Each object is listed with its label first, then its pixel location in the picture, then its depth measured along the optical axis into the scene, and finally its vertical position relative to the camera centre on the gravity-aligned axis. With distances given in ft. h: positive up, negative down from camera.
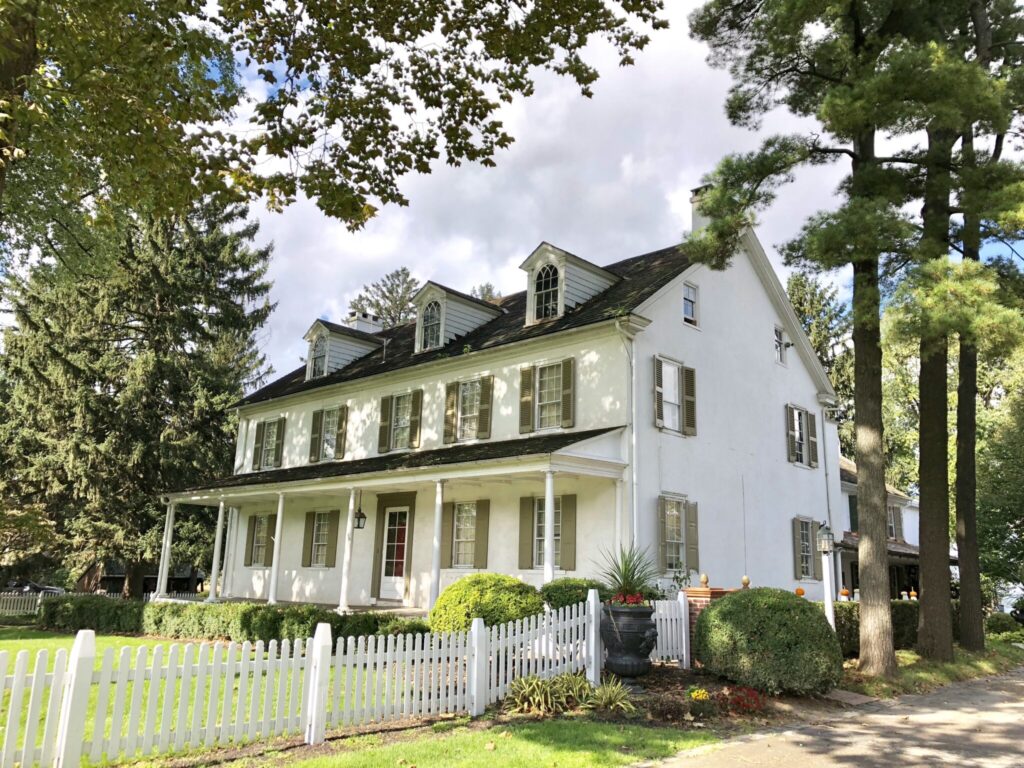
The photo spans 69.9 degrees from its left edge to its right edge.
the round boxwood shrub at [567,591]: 37.55 -1.91
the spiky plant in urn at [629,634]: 30.83 -3.23
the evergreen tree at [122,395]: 87.35 +17.78
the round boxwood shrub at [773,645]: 30.86 -3.64
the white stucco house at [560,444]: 49.80 +8.62
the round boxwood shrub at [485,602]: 33.27 -2.28
